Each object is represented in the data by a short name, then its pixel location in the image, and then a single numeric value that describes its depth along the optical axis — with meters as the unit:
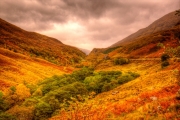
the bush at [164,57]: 61.90
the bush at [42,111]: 28.42
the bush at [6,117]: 26.75
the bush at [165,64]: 52.53
